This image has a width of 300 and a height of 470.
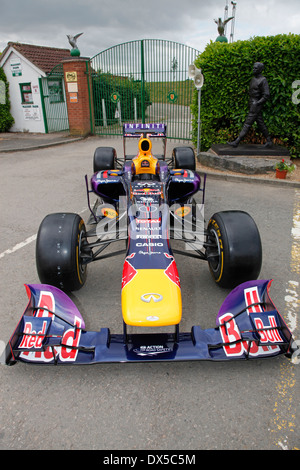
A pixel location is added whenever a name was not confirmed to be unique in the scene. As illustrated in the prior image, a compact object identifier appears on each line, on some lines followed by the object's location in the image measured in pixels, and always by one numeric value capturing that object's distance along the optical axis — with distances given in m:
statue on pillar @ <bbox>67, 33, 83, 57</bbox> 13.22
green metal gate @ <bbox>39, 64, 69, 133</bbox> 14.41
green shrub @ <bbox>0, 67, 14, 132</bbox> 14.88
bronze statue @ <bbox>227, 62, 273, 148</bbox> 7.67
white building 14.30
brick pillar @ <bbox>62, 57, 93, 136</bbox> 13.23
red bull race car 2.32
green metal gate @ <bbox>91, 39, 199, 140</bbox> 11.98
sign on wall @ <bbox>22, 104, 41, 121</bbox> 14.90
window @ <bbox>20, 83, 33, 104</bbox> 14.78
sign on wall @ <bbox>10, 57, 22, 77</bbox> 14.52
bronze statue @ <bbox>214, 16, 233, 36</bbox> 10.05
